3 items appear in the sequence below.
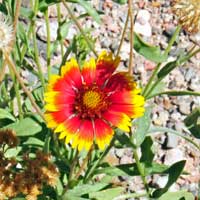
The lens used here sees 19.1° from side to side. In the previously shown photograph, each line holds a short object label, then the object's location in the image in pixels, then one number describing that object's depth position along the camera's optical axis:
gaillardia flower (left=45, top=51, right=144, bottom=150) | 0.40
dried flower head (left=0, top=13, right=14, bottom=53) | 0.40
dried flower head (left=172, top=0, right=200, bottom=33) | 0.41
